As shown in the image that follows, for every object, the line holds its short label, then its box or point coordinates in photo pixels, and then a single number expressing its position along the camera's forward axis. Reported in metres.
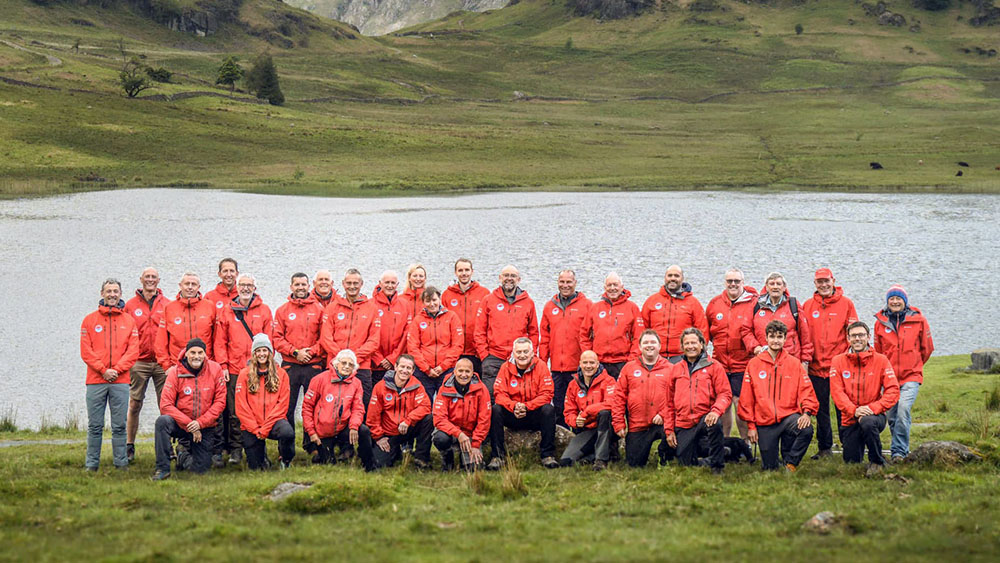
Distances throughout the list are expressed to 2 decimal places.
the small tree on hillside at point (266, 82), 131.50
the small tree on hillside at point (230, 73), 136.25
